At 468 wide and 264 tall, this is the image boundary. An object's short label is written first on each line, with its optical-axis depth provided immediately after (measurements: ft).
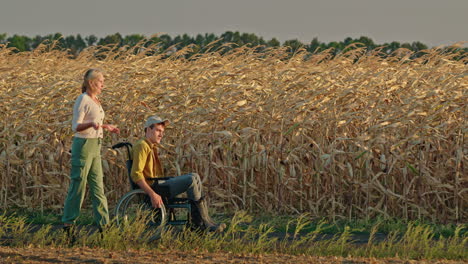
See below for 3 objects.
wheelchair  59.06
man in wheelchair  58.18
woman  55.31
